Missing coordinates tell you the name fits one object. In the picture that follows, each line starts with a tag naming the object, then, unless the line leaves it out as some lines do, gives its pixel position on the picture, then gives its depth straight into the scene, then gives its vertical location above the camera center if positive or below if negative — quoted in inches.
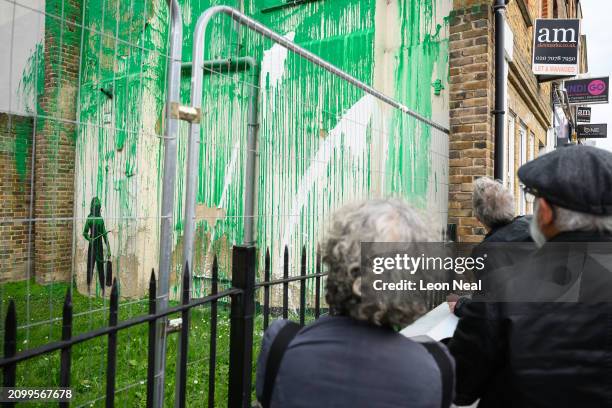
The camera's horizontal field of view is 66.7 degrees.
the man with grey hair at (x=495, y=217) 121.0 +0.1
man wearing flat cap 50.7 -9.9
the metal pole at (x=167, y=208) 81.8 +0.6
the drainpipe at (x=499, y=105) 212.2 +51.8
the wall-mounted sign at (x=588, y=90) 520.4 +147.8
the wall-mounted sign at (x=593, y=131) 656.4 +125.2
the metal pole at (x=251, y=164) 105.0 +11.1
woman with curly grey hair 42.7 -12.8
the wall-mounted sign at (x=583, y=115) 691.4 +155.7
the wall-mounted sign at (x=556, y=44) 281.3 +106.6
